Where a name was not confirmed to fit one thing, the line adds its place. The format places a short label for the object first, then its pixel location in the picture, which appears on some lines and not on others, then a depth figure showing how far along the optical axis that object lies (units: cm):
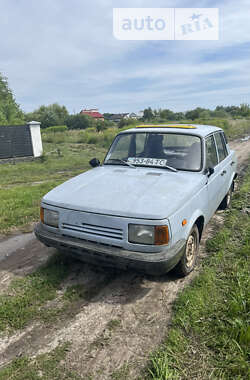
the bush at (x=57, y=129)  3859
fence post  1498
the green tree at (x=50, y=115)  6169
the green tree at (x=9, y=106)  4196
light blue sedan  265
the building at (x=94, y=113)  9904
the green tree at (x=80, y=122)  5890
